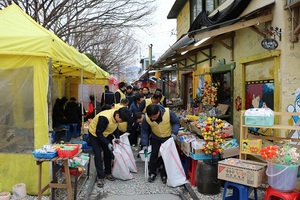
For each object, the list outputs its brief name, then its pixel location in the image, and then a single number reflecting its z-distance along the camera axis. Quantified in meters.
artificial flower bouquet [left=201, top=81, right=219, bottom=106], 8.97
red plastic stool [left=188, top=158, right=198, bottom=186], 5.96
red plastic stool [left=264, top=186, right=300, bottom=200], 3.75
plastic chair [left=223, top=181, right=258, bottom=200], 4.23
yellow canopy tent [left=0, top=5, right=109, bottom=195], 5.23
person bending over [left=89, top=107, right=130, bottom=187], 5.66
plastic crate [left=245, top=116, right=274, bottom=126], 4.56
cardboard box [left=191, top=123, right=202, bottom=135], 6.55
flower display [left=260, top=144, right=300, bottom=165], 3.81
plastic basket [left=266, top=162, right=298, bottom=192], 3.75
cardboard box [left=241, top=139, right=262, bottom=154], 4.81
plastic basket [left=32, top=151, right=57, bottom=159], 4.40
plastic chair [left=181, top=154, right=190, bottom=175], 6.65
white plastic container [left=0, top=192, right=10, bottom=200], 4.86
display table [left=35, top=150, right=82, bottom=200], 4.44
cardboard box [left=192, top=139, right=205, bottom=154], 5.73
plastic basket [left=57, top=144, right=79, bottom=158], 4.56
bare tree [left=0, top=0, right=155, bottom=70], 12.41
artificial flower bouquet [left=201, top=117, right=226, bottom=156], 5.40
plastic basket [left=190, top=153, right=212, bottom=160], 5.73
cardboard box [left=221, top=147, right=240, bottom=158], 5.84
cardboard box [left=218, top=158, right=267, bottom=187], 4.08
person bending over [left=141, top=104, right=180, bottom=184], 5.95
